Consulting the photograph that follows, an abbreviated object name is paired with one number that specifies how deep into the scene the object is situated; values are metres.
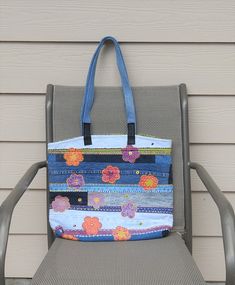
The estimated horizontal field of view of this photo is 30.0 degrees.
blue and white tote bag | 1.46
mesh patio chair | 1.13
